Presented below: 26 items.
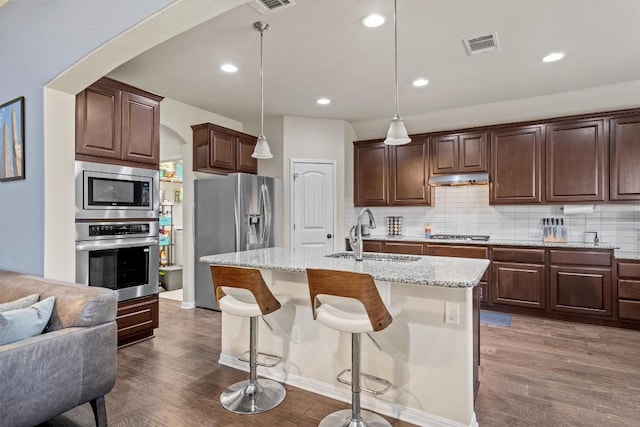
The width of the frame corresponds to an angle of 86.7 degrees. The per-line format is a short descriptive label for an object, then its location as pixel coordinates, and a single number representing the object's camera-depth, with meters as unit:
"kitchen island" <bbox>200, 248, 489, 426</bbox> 1.95
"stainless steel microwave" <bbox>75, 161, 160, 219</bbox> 2.80
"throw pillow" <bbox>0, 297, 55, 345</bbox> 1.68
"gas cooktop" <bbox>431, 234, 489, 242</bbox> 4.70
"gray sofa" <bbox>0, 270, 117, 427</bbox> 1.58
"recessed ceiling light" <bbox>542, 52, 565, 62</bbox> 3.17
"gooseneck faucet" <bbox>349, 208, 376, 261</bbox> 2.46
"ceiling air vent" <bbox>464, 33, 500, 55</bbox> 2.87
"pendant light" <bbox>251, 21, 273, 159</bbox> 3.05
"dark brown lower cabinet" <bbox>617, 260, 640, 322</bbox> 3.62
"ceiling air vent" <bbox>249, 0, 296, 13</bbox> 2.35
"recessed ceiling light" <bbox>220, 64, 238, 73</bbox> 3.37
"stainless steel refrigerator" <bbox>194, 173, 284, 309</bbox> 4.32
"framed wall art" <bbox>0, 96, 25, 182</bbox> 2.67
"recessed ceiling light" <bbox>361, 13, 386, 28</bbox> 2.55
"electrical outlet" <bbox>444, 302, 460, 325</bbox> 1.96
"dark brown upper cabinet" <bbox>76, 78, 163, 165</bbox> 2.84
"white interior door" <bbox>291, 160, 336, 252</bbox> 5.10
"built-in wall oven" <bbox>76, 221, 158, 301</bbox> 2.82
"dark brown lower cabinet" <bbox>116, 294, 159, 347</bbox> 3.11
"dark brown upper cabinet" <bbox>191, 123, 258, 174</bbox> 4.49
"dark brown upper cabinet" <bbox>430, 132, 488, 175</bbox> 4.57
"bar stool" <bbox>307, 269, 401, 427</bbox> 1.72
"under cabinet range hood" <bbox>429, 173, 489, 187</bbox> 4.50
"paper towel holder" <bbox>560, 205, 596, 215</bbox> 4.07
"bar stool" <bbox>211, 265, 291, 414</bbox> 2.12
